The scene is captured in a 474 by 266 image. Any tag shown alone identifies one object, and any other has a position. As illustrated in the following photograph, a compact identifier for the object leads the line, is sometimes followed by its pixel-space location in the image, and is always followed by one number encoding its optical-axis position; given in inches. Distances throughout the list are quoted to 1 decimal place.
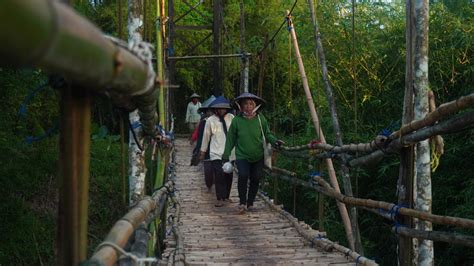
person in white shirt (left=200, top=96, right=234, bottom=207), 227.8
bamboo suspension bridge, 28.0
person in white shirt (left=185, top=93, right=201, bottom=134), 427.8
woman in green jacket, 203.0
